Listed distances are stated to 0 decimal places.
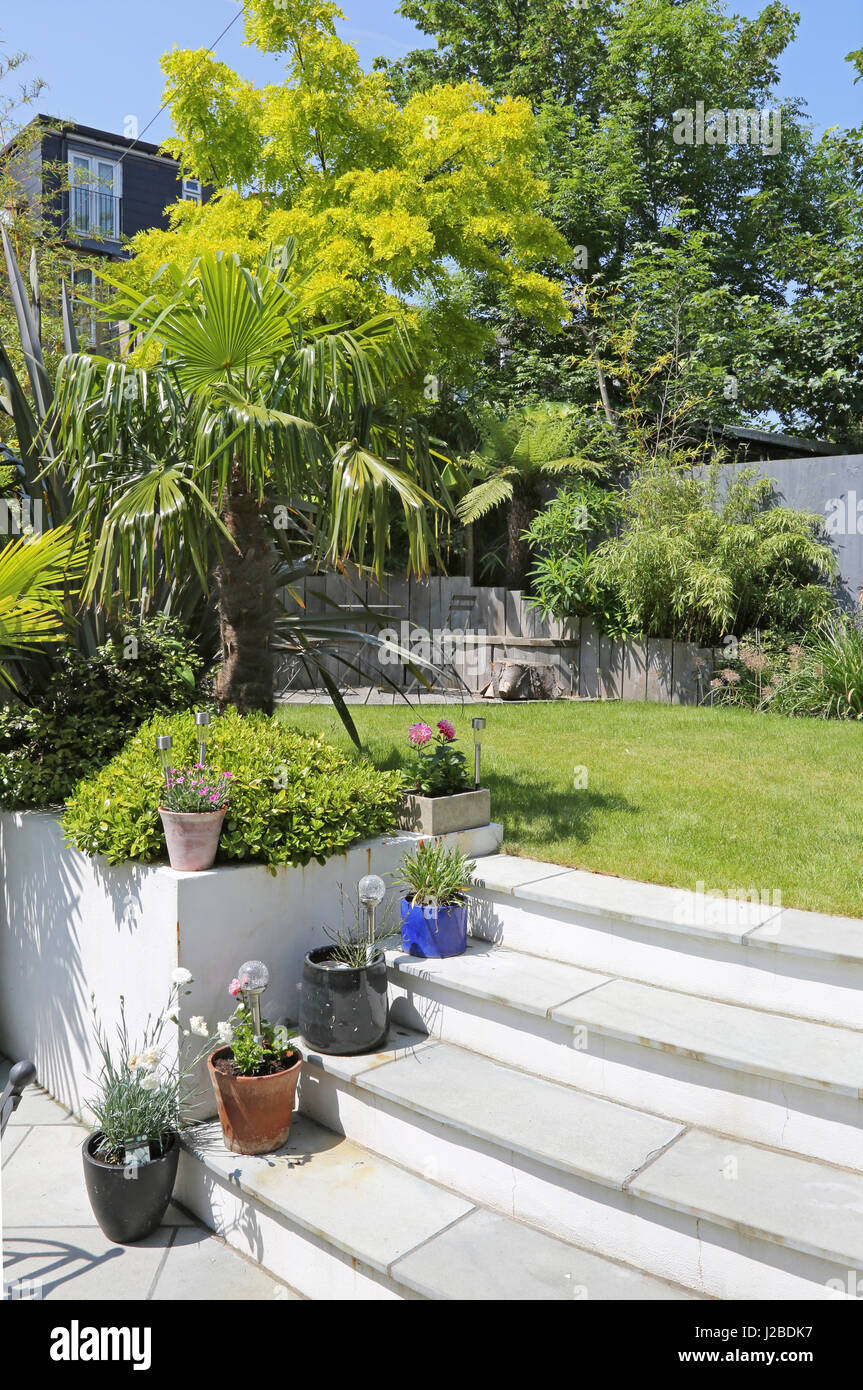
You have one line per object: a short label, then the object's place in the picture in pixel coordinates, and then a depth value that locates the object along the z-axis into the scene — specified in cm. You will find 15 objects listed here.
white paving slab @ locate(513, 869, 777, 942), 343
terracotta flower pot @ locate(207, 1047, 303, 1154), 309
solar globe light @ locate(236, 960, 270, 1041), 319
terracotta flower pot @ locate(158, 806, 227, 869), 344
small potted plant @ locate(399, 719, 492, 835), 434
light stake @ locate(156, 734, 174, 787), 358
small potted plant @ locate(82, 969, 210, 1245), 297
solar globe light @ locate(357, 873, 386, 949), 357
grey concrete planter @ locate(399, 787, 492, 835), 432
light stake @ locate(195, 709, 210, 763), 384
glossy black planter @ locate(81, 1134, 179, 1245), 296
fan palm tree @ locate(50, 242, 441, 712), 376
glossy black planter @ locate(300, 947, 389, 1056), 338
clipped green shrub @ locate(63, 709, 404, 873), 361
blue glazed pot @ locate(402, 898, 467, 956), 376
